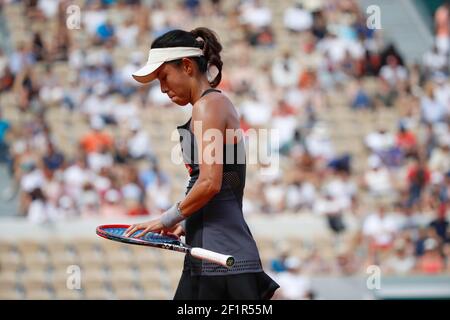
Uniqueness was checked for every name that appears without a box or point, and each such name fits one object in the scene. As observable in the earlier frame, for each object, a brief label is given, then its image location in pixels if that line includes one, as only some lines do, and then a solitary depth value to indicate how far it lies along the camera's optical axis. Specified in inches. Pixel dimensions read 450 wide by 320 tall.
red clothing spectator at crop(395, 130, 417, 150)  553.3
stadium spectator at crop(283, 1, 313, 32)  634.8
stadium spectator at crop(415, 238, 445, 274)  492.7
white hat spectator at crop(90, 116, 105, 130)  556.1
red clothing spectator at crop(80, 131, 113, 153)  539.8
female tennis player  195.0
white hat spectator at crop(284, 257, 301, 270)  466.0
